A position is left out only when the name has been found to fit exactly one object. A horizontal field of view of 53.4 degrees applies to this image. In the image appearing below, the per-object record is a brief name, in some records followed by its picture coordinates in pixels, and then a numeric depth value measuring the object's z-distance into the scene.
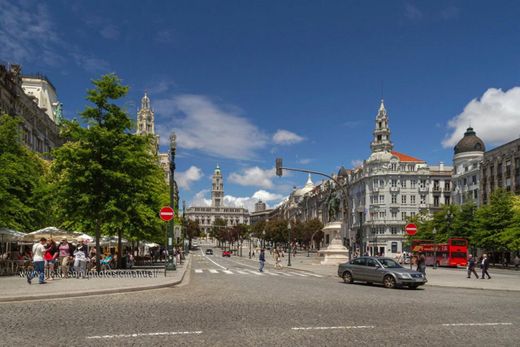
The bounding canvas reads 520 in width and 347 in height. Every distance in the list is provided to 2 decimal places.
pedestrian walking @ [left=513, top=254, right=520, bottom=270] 56.77
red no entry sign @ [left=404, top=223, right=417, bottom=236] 31.30
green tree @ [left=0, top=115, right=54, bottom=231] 28.15
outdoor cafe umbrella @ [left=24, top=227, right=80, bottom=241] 28.23
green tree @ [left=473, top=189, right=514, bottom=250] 63.75
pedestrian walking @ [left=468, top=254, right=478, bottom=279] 32.59
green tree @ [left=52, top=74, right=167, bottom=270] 28.81
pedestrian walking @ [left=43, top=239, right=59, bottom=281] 23.94
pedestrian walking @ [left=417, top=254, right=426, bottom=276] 30.20
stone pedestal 52.59
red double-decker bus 56.78
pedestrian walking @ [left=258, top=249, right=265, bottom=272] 39.42
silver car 23.31
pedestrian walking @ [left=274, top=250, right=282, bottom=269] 46.31
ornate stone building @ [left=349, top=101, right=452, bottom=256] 106.56
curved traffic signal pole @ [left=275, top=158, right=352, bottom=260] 36.12
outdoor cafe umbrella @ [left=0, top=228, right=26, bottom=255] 26.89
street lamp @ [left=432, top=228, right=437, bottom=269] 52.91
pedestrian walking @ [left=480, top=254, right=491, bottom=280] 32.59
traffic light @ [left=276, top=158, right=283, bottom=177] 36.09
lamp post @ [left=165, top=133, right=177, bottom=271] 32.06
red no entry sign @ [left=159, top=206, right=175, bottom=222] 26.78
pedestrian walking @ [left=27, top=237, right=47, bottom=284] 20.51
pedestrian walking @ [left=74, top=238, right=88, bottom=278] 24.67
